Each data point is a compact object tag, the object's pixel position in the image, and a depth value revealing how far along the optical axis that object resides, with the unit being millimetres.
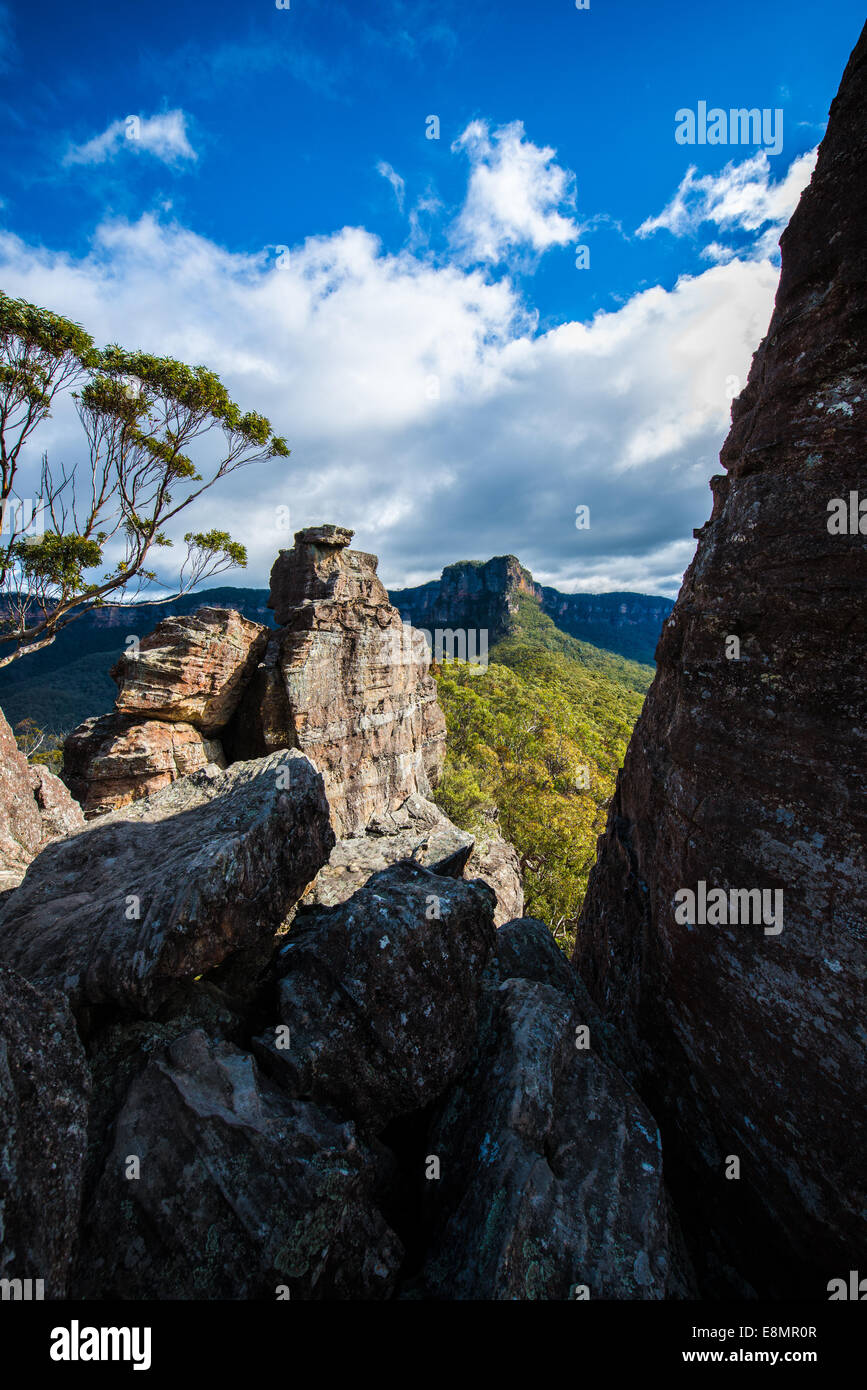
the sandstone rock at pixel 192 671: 18594
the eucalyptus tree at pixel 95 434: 16812
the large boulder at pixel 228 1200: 4434
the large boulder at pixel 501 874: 21114
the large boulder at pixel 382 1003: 6027
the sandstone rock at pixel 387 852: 11016
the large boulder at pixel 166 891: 5742
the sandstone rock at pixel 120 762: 17469
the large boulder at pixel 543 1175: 4840
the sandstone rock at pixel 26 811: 9984
